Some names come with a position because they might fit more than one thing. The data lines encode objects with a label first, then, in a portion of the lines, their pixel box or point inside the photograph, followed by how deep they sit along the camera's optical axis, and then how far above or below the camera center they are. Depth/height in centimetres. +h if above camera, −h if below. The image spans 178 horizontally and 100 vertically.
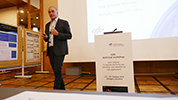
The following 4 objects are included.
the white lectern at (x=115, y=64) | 114 -9
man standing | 170 +19
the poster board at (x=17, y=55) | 269 +3
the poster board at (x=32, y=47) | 330 +26
